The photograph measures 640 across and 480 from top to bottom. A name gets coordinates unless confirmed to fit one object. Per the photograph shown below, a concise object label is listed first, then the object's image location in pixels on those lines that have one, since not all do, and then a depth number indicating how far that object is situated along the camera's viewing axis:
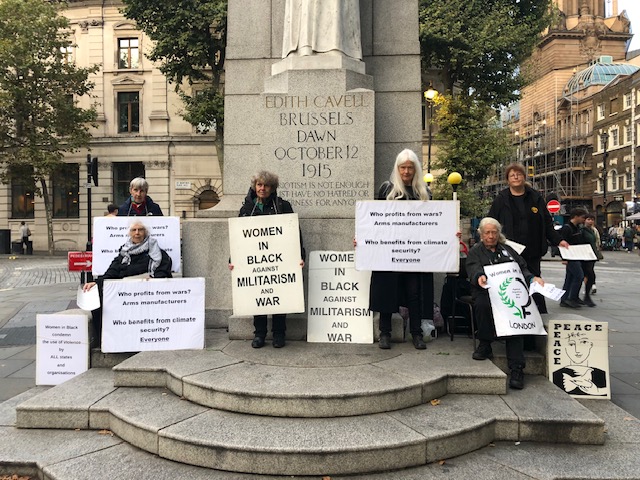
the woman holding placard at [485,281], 4.77
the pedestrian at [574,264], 10.84
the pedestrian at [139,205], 6.33
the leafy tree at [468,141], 25.98
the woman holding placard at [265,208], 5.39
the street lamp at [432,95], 23.03
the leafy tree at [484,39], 23.92
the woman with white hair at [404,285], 5.29
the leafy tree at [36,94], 29.12
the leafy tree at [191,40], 24.84
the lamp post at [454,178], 16.73
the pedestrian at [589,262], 11.14
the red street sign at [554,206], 28.31
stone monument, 6.34
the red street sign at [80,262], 8.55
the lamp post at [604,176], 41.78
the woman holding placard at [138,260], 5.56
